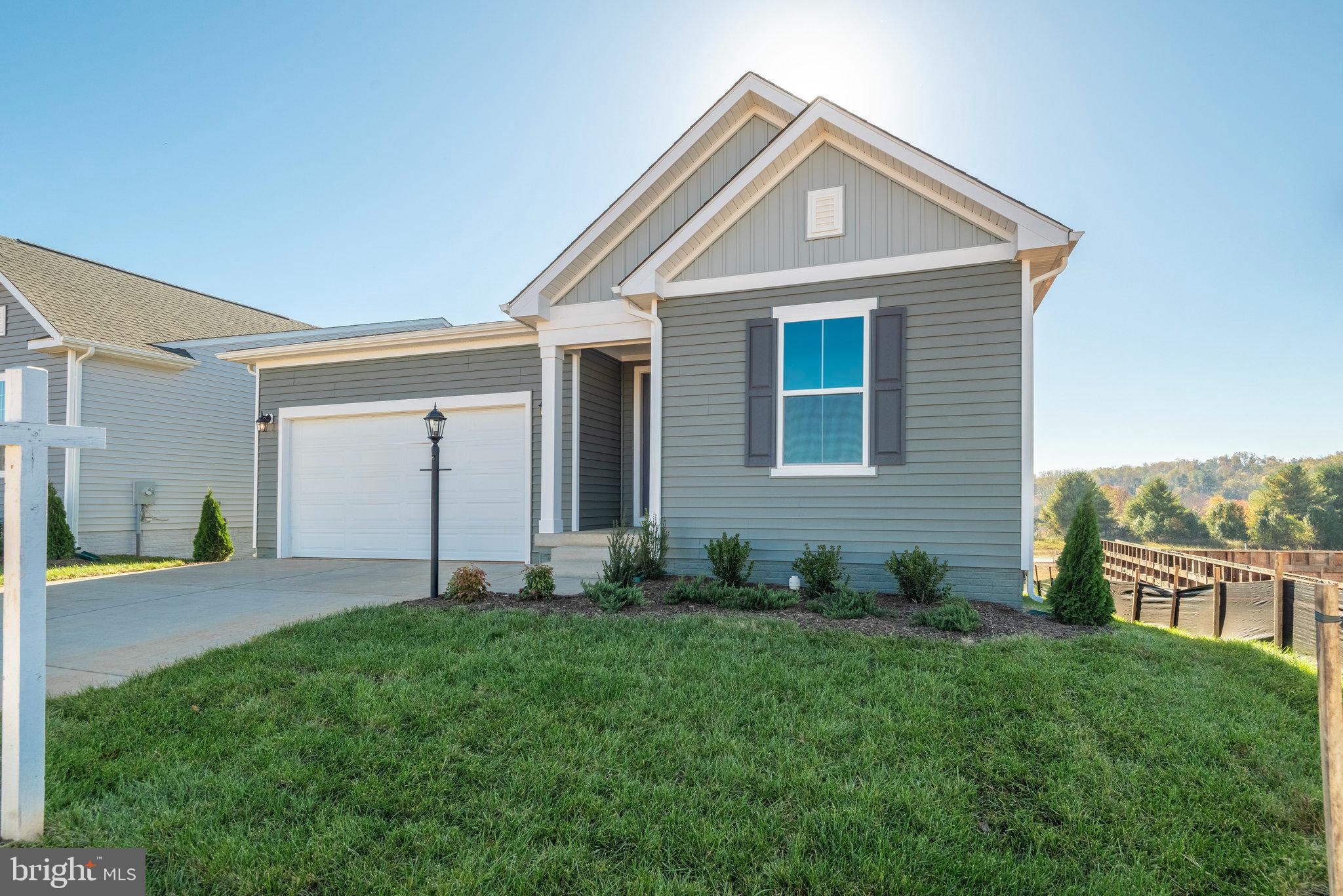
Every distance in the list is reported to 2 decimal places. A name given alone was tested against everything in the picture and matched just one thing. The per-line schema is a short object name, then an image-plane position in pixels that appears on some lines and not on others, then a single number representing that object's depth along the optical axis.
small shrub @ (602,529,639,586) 6.55
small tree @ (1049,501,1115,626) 5.62
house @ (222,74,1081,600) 6.27
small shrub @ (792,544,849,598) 6.27
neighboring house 11.77
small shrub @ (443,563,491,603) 6.30
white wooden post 2.15
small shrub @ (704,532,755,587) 6.56
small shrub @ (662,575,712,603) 6.13
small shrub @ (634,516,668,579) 7.06
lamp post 6.58
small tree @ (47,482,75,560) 10.74
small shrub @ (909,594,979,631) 5.07
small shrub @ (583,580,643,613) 5.79
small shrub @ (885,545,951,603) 6.00
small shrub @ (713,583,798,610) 5.91
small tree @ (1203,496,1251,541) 56.25
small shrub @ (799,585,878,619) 5.50
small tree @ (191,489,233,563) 10.92
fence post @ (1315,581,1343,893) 1.74
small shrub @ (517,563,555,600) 6.37
